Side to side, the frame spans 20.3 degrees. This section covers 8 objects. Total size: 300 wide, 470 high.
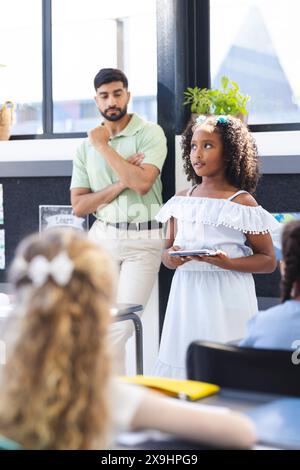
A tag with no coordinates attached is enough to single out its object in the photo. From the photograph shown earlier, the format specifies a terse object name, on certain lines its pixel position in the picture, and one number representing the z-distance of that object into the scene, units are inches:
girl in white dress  117.2
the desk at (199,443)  54.8
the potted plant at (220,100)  147.9
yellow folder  69.9
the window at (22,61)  180.4
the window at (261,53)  151.5
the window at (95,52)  166.6
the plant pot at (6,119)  176.4
